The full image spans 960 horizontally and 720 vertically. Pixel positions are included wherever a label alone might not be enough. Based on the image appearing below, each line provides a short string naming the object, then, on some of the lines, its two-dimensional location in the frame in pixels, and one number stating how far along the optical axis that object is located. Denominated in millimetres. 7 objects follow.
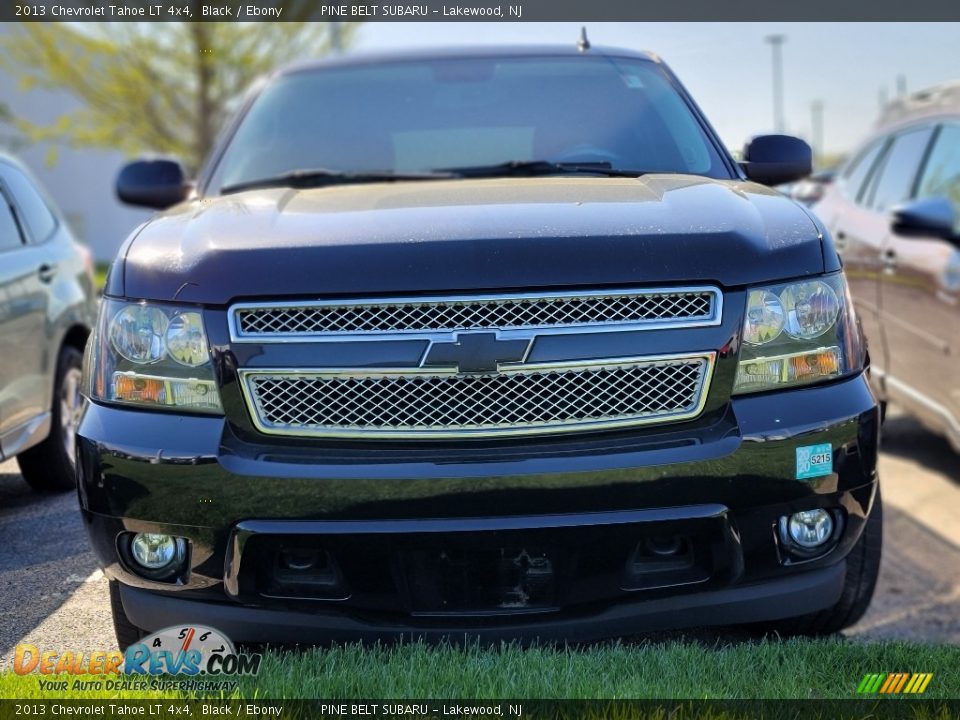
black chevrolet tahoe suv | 2869
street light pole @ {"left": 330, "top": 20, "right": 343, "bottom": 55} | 21609
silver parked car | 4996
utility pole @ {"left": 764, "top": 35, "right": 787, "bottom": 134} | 67250
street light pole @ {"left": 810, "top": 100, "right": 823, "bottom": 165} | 109850
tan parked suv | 5719
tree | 22625
